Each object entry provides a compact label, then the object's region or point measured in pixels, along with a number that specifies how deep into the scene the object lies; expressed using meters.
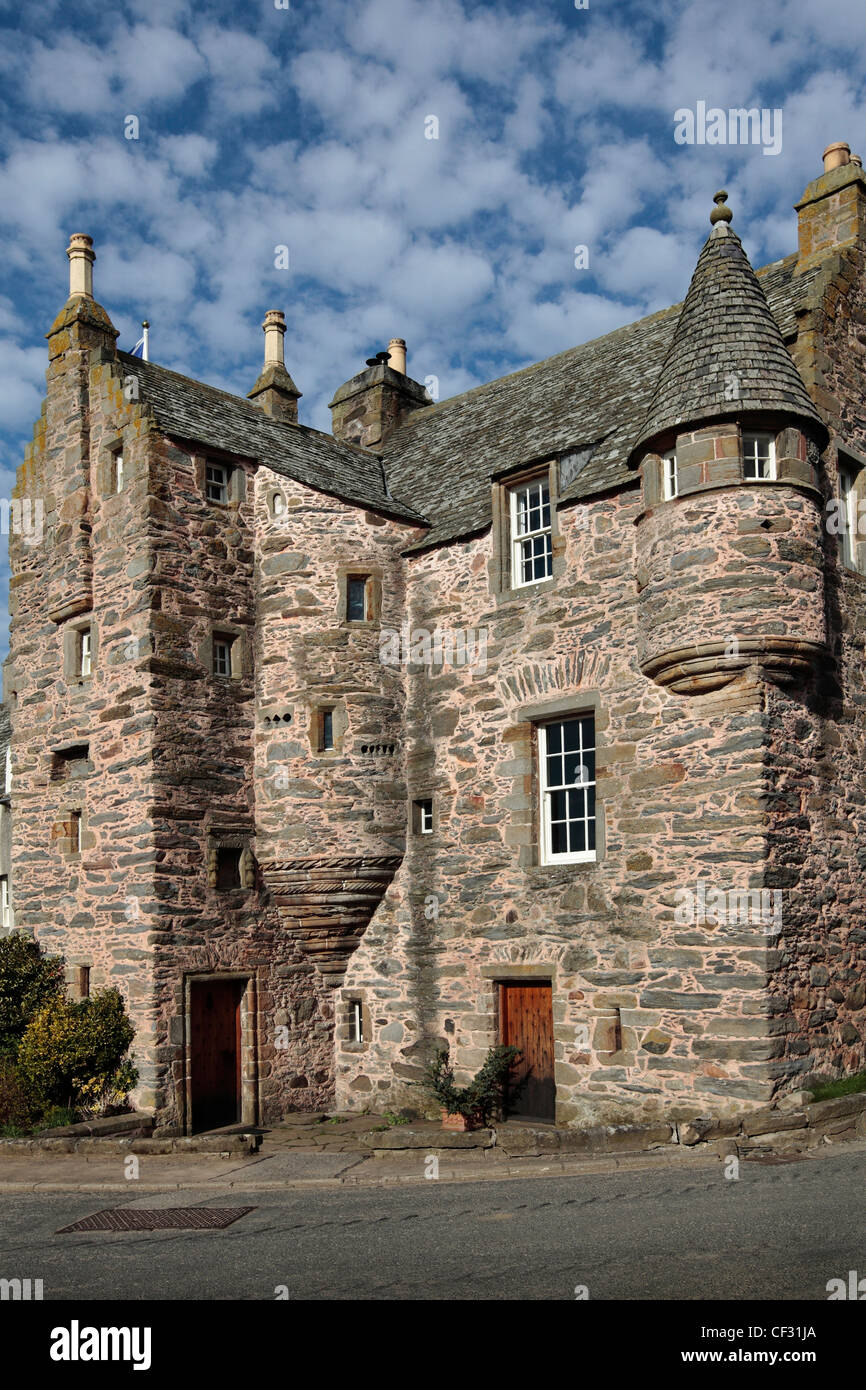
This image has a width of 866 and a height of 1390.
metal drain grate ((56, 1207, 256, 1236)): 10.28
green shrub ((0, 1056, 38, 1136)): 15.02
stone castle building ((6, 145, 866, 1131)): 13.51
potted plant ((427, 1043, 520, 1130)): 14.41
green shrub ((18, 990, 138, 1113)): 15.30
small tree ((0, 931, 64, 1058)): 16.80
